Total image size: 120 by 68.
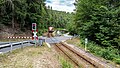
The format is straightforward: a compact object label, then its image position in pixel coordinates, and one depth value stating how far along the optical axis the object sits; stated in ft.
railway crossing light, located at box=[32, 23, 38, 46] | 29.05
